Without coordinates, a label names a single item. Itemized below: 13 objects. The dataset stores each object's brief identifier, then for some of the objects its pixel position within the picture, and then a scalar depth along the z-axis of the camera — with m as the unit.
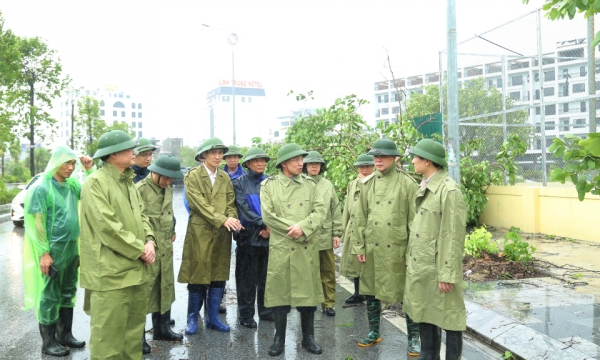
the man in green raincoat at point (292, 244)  4.66
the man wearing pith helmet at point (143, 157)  5.53
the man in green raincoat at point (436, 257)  3.91
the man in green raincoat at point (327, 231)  5.59
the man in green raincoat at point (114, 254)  3.68
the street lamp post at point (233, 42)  25.61
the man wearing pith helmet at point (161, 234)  5.05
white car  14.38
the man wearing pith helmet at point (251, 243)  5.68
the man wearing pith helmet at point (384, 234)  4.74
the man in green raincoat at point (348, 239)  6.18
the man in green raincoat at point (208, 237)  5.45
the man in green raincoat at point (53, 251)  4.74
